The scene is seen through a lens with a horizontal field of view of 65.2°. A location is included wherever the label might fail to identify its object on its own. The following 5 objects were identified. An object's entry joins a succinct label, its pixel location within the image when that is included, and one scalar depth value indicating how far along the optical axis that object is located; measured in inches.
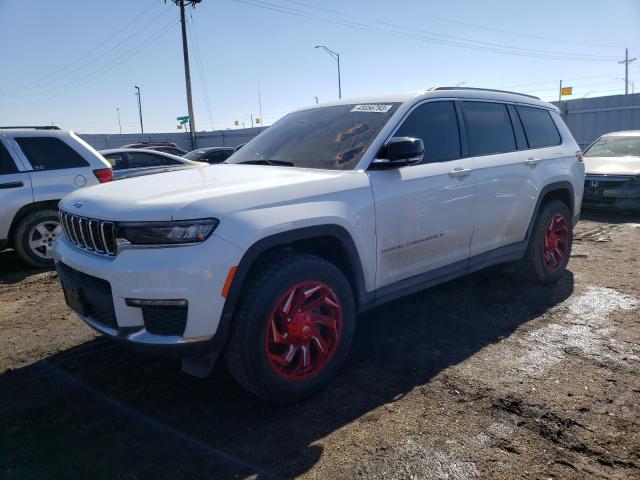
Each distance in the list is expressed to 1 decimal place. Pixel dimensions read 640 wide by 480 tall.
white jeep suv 102.1
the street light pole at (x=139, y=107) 2859.3
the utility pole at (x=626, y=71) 2234.5
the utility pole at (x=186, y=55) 1076.5
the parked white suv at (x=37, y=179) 248.4
